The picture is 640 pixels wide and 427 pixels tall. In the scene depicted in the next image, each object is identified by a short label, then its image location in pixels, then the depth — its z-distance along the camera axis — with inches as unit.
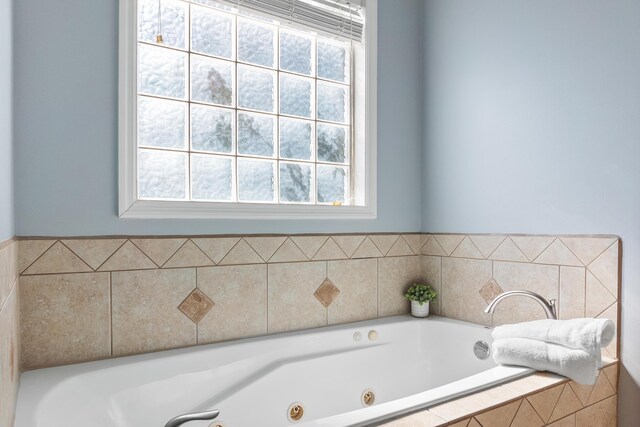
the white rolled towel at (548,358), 63.1
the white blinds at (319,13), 86.1
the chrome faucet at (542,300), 76.2
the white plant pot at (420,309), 101.7
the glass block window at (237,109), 77.7
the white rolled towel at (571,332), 63.7
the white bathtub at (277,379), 57.4
